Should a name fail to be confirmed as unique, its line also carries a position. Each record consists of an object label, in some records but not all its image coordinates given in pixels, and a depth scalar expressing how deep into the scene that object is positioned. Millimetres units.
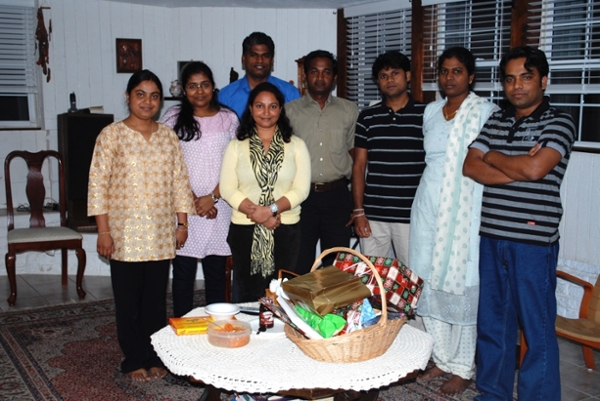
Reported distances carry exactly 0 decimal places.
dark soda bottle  2309
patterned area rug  3037
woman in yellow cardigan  2975
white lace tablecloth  1909
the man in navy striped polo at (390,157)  3143
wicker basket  1955
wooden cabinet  5223
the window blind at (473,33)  4348
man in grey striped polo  2518
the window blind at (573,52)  3865
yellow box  2260
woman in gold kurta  2912
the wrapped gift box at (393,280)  2248
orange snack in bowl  2152
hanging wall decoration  5402
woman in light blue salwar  2883
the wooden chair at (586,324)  3164
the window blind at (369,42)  5137
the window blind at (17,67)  5473
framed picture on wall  5742
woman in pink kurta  3207
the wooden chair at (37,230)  4570
